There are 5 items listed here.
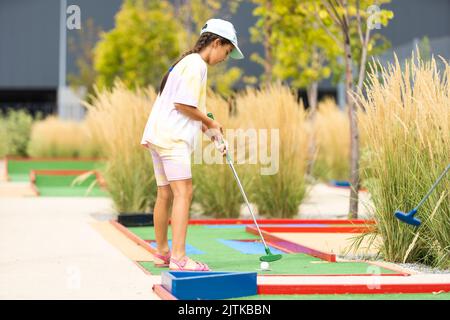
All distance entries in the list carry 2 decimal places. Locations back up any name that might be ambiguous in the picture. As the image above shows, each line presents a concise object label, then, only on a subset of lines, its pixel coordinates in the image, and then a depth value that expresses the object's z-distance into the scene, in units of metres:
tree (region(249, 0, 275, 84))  26.30
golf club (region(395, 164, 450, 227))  11.22
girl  11.93
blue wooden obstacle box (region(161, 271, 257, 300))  9.89
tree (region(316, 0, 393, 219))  19.25
